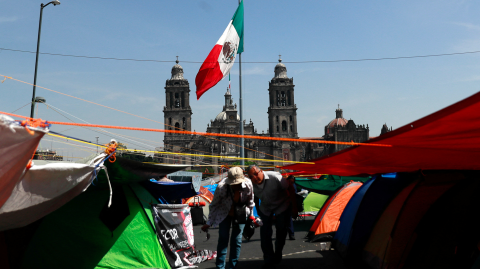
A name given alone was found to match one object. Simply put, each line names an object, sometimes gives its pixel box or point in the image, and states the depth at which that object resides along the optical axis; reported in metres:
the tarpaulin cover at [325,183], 10.92
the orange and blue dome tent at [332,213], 8.03
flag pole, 13.27
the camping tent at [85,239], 5.49
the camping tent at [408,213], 4.82
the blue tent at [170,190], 6.40
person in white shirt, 5.44
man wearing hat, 4.83
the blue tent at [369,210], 5.96
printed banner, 5.99
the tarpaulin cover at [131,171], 4.85
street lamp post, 11.22
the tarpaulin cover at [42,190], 3.50
